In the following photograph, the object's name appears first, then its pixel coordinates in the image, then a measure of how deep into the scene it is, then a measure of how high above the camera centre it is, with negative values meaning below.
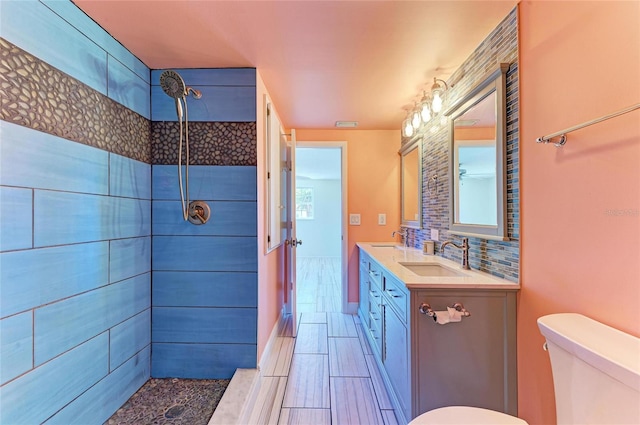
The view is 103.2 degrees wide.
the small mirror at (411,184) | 2.47 +0.32
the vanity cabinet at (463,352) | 1.26 -0.69
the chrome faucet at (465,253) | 1.62 -0.25
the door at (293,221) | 2.43 -0.06
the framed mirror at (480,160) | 1.36 +0.34
